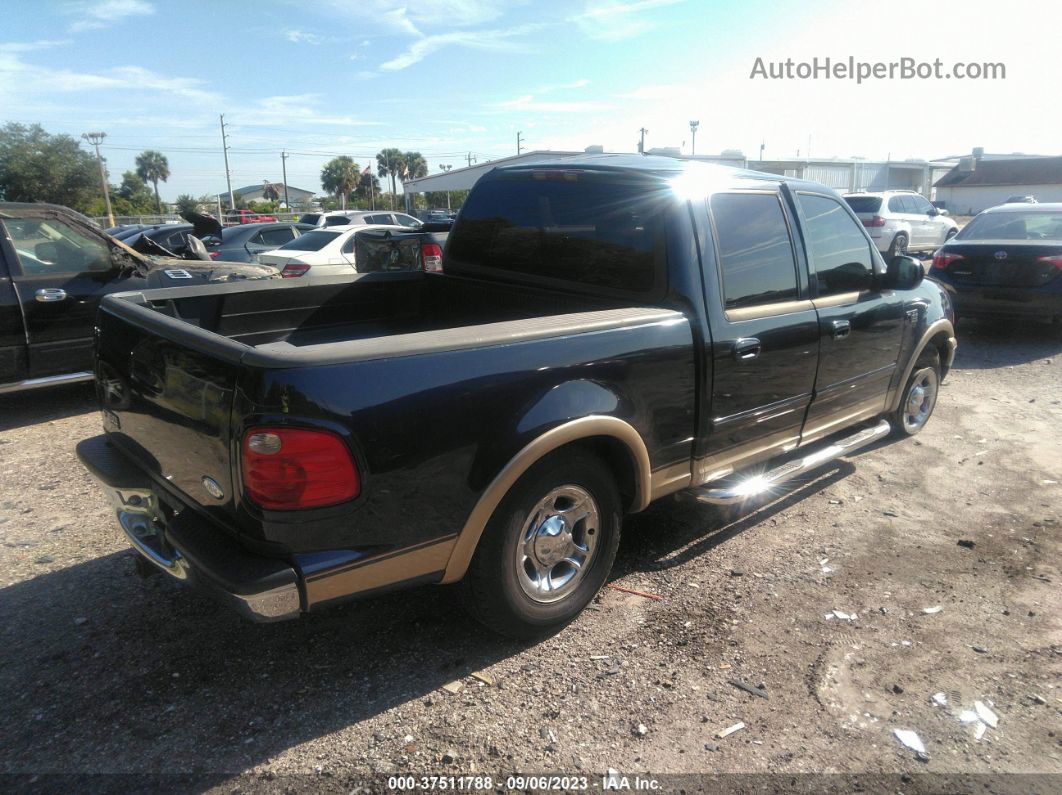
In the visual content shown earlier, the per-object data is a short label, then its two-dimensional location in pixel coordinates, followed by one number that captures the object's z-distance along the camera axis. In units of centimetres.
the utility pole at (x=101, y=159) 5543
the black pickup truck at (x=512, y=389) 231
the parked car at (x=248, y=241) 1325
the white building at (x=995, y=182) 6109
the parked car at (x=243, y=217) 4091
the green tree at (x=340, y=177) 8806
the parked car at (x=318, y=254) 1121
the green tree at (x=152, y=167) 10200
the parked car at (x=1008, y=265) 864
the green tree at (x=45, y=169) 5691
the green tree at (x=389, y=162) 9431
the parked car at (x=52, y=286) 584
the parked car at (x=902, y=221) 1686
